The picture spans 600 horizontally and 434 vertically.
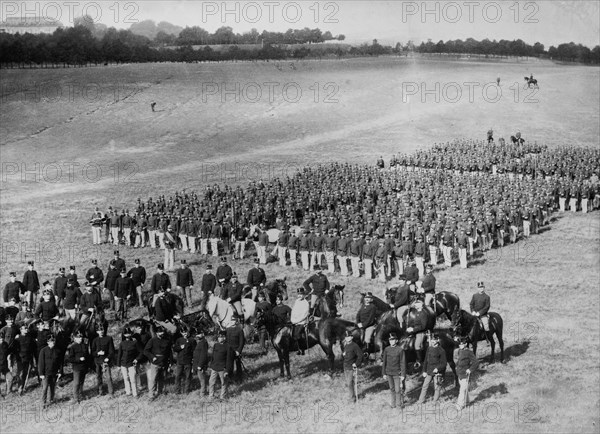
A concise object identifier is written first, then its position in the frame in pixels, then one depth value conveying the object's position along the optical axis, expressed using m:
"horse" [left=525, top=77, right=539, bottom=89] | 63.86
